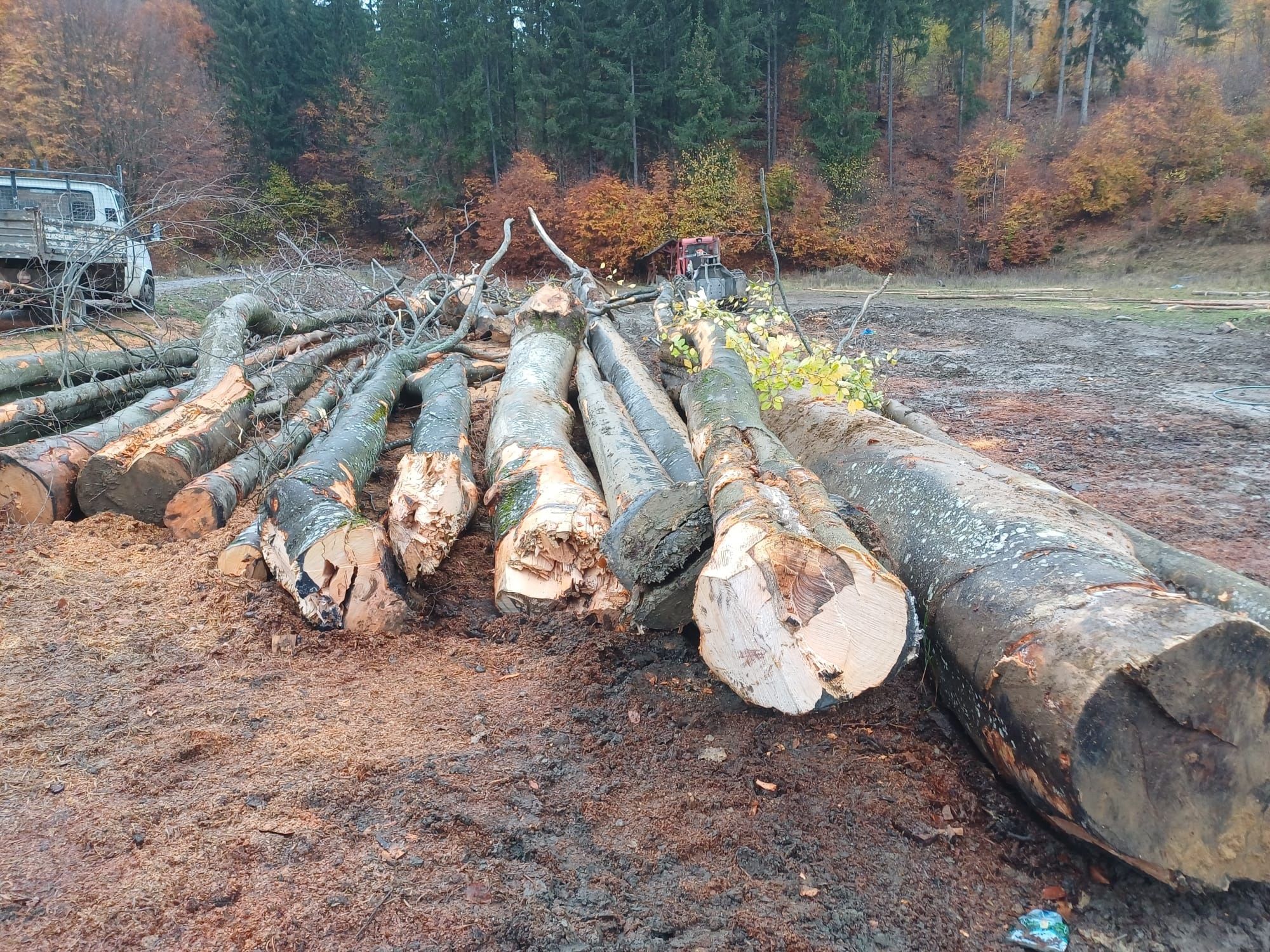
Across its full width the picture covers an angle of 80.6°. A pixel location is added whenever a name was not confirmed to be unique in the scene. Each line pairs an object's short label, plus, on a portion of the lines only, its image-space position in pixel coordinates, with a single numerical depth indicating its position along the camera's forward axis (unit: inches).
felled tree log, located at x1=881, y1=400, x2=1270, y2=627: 100.3
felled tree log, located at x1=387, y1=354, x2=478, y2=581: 149.8
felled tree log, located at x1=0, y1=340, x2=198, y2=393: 226.7
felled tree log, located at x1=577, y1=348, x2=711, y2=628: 114.0
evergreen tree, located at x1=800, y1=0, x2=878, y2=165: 1327.5
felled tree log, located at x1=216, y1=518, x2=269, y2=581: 147.2
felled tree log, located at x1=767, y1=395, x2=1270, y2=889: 71.6
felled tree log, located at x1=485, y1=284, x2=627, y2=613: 137.6
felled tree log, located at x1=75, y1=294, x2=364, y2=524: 172.2
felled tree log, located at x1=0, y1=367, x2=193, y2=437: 198.5
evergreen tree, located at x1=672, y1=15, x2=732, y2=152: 1294.3
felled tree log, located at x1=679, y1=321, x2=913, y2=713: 87.8
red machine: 633.0
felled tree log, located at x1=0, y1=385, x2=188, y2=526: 167.2
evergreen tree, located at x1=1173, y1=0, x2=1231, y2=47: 1461.6
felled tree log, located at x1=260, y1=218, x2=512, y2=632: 132.4
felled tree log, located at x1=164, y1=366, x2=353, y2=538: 170.4
